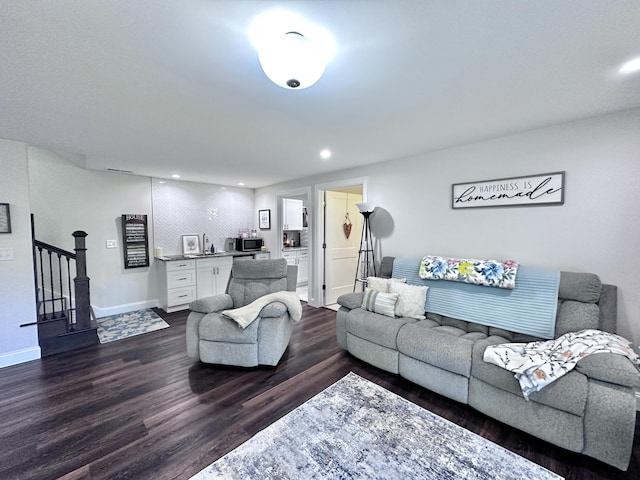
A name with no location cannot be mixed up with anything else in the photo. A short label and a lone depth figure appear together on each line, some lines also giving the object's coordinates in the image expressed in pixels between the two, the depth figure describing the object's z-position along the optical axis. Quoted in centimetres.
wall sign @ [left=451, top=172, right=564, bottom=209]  242
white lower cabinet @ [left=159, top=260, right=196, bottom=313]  446
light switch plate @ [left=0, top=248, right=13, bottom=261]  273
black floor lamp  389
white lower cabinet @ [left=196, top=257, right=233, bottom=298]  482
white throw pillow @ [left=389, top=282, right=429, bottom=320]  277
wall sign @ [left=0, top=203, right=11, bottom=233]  271
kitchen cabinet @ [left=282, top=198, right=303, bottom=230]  582
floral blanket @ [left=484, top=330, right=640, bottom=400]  166
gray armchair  260
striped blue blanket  222
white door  475
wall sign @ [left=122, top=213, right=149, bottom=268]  444
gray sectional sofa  153
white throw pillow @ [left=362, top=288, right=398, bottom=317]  275
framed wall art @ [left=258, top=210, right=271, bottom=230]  572
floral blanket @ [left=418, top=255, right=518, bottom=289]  244
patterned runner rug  353
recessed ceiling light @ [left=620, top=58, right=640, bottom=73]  149
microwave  551
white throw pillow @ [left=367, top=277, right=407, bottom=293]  300
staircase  302
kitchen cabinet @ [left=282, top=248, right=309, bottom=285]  590
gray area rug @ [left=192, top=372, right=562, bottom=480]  153
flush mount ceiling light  120
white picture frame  509
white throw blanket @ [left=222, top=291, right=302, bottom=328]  255
